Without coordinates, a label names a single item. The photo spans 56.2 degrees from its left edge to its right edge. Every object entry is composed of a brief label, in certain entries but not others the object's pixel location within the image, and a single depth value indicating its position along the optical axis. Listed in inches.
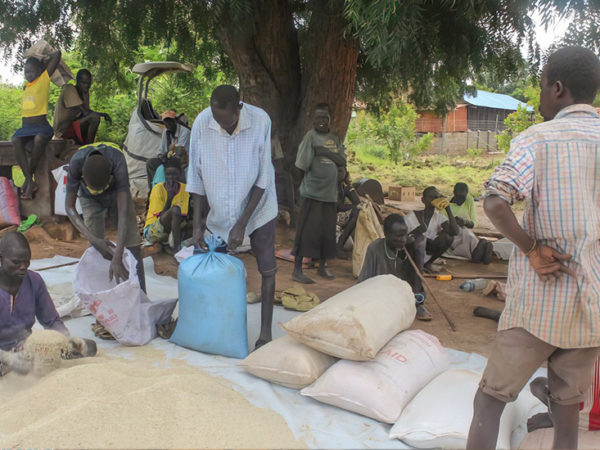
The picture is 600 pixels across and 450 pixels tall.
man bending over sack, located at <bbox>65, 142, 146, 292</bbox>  131.3
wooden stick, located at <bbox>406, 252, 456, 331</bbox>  149.6
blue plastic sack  123.3
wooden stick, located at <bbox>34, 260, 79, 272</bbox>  194.6
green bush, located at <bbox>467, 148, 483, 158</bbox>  784.9
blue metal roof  962.7
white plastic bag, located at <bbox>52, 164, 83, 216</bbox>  246.5
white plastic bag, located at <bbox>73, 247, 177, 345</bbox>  126.5
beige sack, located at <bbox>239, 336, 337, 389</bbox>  106.2
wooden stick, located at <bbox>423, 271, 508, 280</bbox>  210.1
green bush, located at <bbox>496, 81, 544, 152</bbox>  559.2
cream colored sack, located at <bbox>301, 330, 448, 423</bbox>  97.1
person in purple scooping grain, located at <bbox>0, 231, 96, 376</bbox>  106.0
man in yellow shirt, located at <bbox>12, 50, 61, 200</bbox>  240.8
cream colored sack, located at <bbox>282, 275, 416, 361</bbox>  101.3
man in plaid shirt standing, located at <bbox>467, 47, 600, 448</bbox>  68.4
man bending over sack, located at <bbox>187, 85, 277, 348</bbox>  125.0
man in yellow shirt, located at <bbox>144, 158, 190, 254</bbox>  210.8
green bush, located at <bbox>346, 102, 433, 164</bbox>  698.2
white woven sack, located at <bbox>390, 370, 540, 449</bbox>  88.3
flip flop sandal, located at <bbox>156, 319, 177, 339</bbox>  136.0
